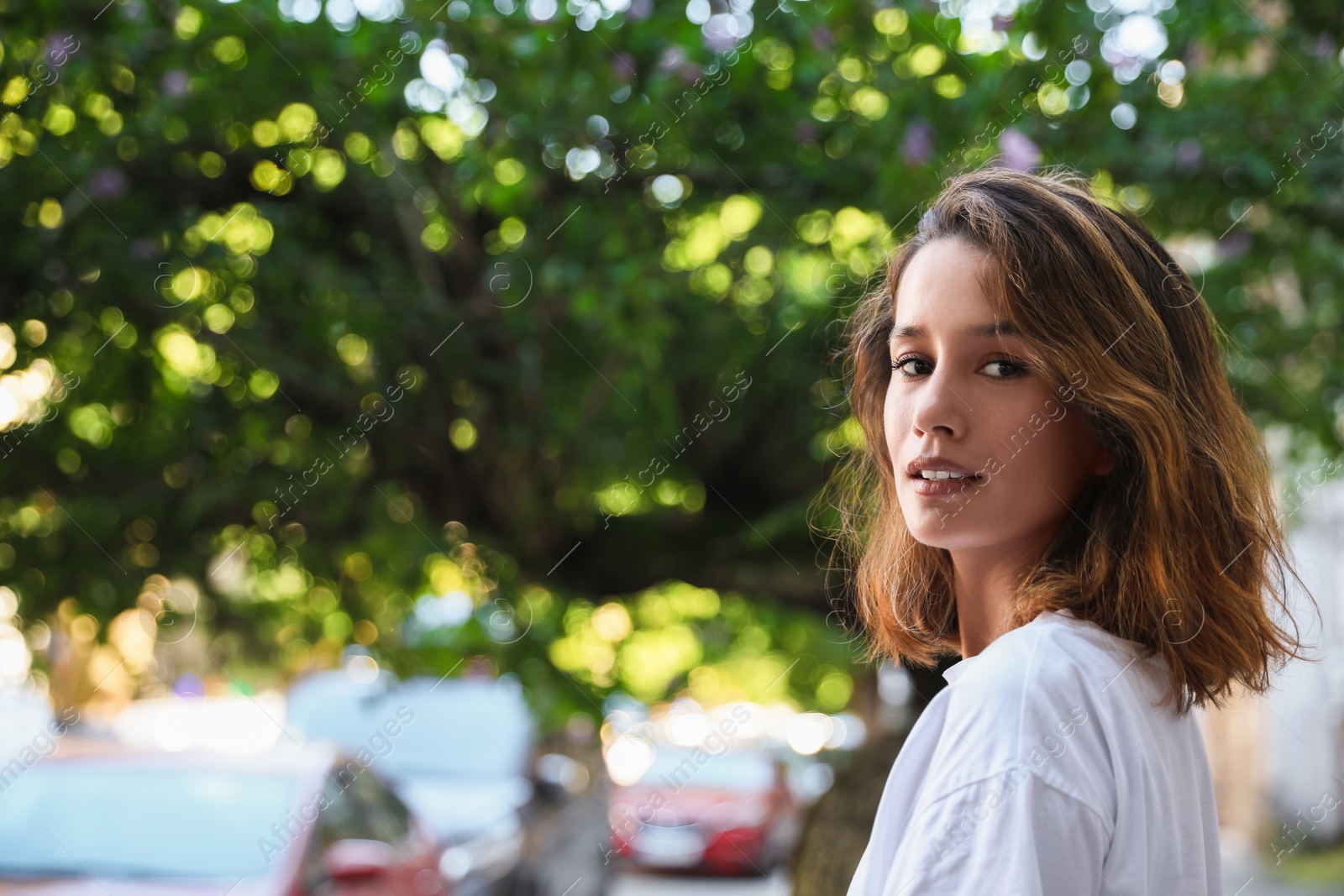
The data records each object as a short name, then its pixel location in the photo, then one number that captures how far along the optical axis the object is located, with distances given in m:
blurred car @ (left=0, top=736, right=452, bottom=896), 4.38
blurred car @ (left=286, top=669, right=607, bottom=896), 6.93
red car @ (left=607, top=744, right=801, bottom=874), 15.57
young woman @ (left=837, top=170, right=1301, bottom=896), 1.06
